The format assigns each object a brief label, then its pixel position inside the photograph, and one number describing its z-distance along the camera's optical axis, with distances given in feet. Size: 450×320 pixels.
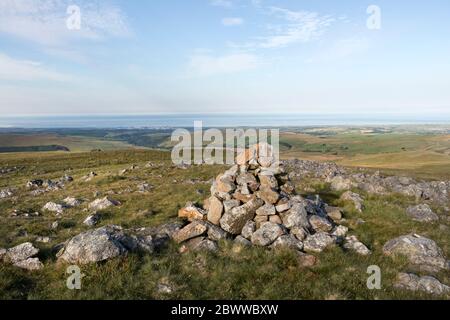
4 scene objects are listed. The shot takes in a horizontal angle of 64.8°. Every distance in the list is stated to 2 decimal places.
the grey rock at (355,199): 75.50
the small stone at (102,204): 82.50
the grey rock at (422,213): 69.61
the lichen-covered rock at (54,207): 84.13
